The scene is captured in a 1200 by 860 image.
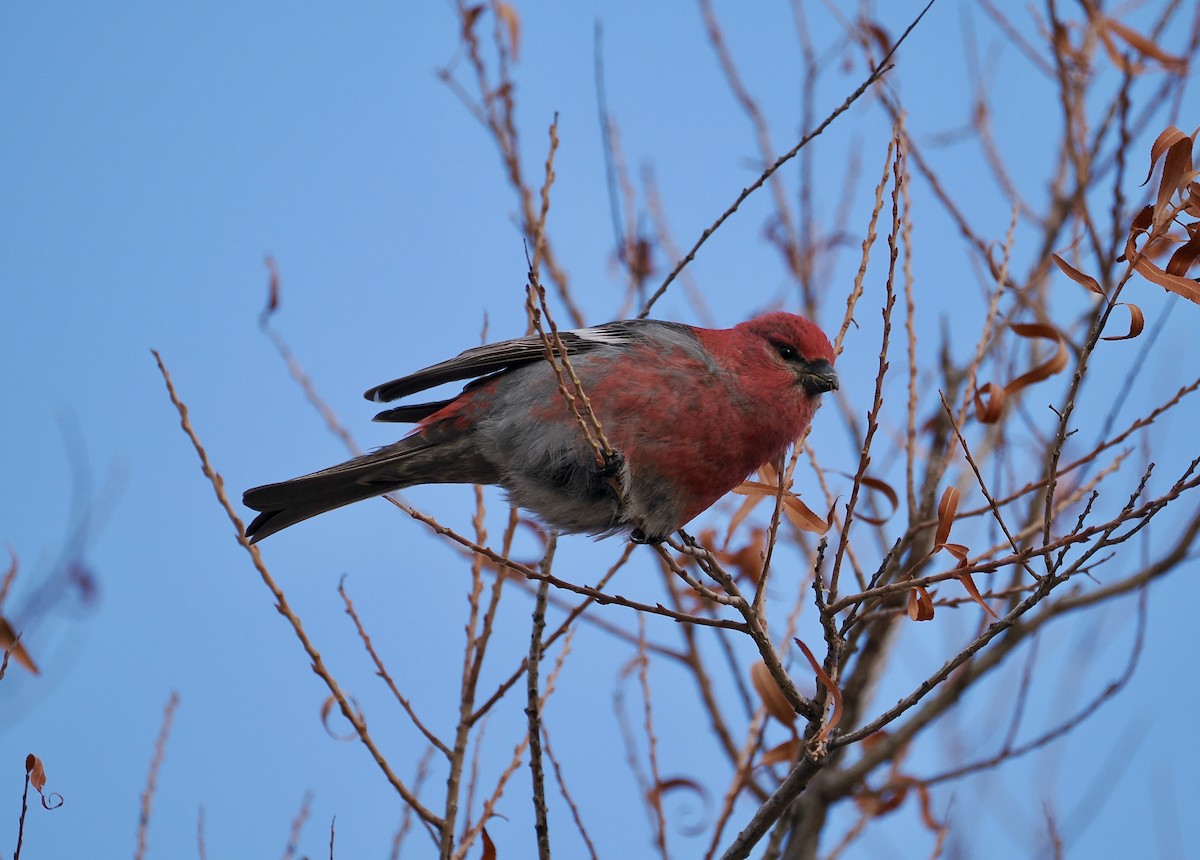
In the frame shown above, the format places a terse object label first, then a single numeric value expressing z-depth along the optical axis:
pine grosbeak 6.45
